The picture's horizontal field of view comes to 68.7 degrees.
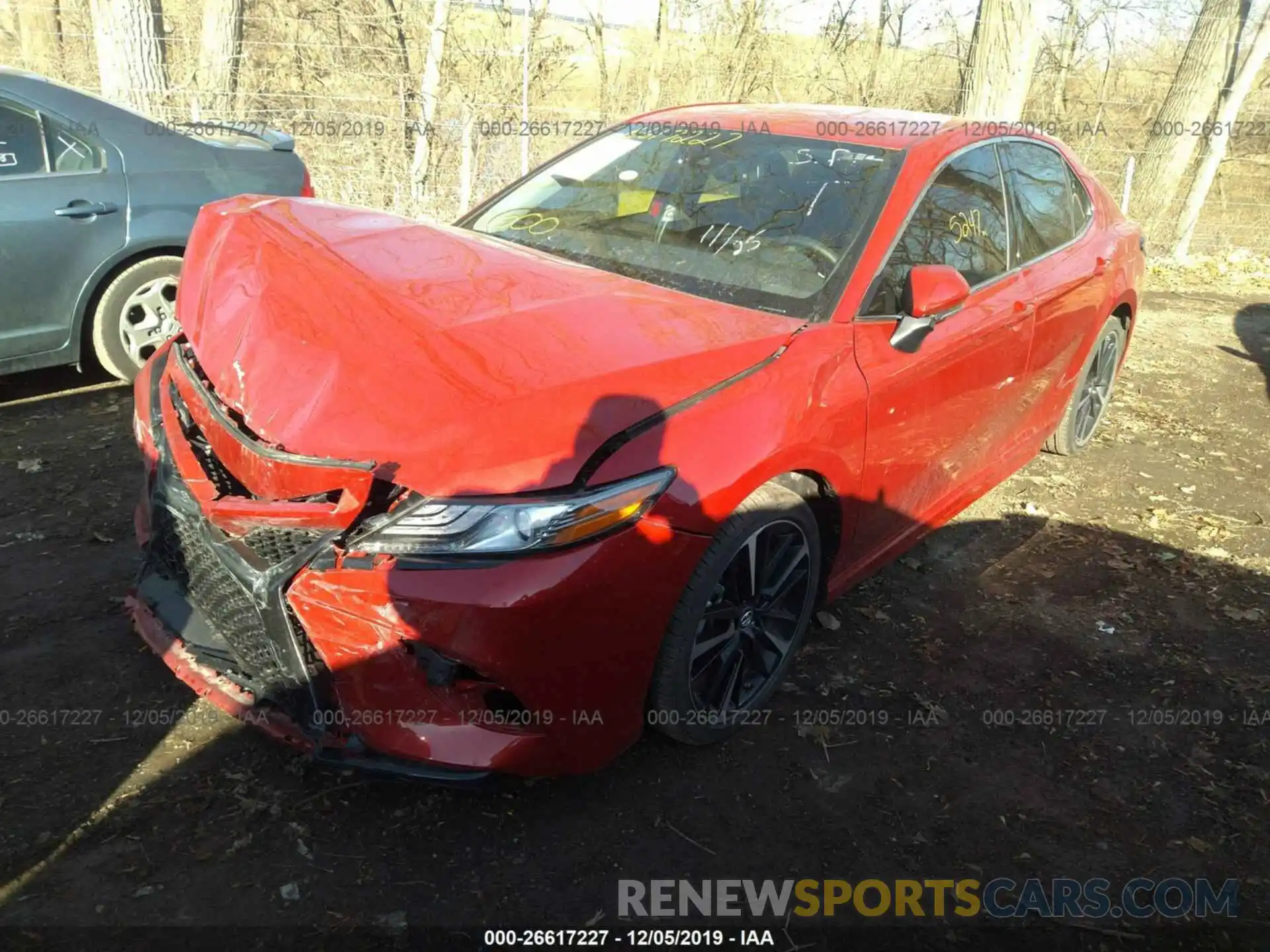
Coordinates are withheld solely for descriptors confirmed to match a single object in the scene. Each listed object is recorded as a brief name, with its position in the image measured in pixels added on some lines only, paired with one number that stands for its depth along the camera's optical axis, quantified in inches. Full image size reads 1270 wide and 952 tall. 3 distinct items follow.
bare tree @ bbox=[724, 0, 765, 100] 457.1
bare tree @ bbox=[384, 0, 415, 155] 371.9
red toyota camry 84.5
